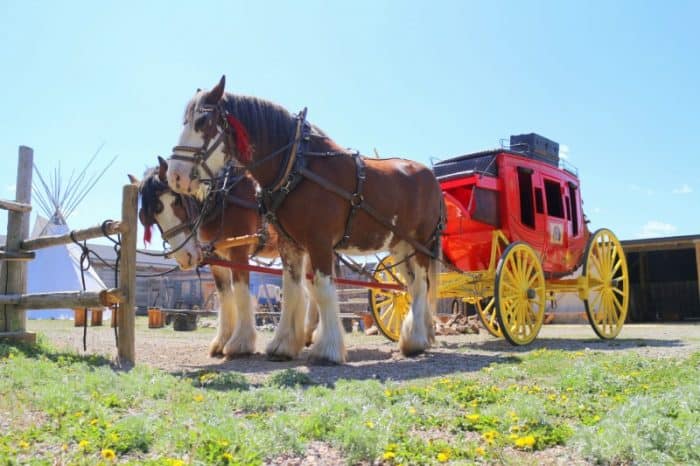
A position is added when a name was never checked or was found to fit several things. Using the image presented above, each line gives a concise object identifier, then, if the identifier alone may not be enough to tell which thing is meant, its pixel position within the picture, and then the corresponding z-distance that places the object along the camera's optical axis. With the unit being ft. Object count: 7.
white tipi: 63.82
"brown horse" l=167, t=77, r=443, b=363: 16.92
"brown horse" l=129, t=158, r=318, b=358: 19.86
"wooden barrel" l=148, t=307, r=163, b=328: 50.87
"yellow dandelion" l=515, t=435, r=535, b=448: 8.54
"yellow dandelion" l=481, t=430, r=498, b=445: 8.67
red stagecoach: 25.48
